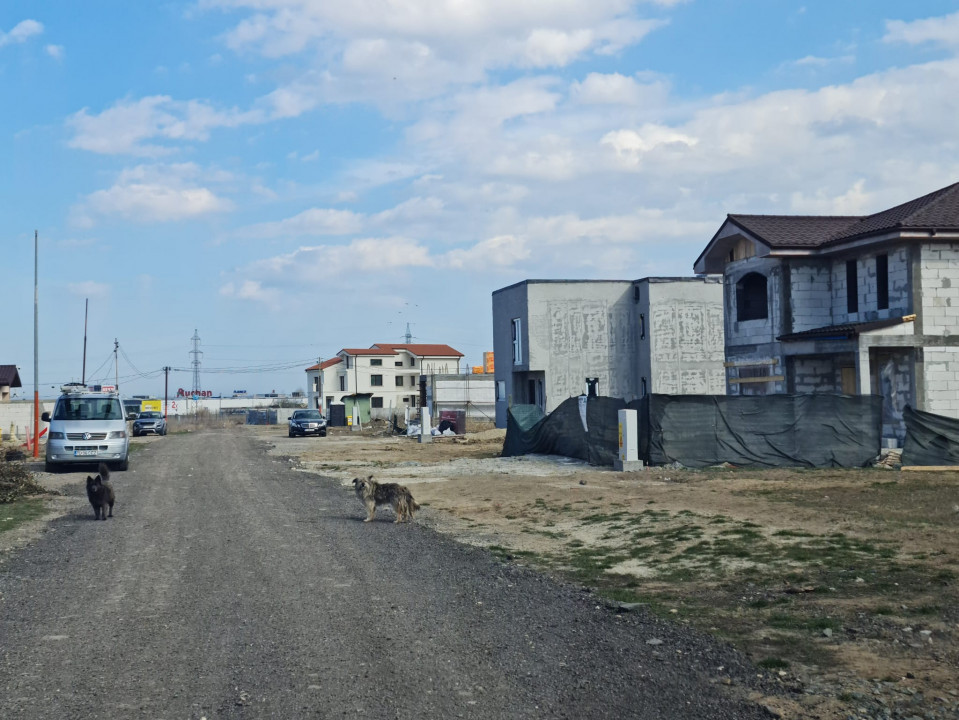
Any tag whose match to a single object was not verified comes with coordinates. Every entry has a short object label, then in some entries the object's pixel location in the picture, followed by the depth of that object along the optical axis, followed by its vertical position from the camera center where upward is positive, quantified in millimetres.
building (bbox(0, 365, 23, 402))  72062 +2016
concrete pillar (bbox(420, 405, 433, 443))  45347 -1306
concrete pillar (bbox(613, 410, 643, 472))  23891 -1186
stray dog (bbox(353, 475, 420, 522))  15797 -1618
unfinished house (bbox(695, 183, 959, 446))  26281 +2779
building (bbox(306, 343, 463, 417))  98250 +3054
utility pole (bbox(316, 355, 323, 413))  99694 +1648
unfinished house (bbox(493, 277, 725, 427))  52312 +3353
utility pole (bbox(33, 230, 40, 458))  36019 +1729
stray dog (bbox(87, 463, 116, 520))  16250 -1547
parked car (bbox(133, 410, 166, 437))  60406 -1327
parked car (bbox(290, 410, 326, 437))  53938 -1364
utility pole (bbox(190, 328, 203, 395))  150750 +4534
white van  26688 -756
